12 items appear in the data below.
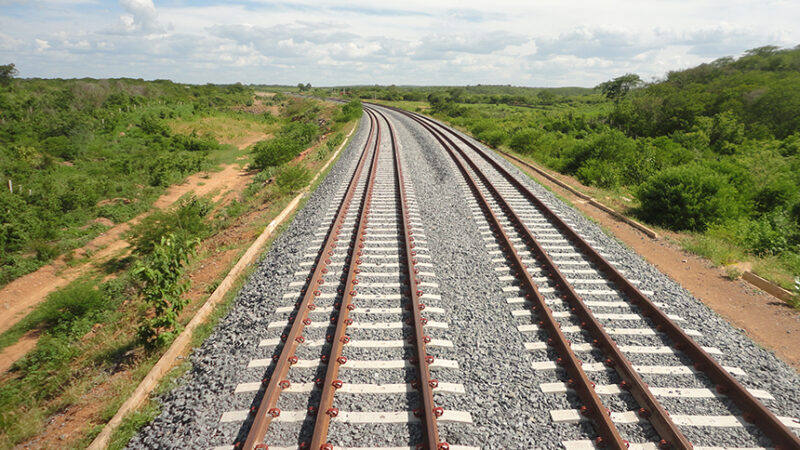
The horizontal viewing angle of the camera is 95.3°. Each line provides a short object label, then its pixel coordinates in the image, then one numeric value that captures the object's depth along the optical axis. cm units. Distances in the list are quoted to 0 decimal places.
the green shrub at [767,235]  912
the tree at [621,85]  4908
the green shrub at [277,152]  2217
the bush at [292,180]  1347
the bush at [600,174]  1525
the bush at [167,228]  1159
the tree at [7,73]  5036
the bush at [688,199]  1027
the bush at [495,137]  2444
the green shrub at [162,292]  541
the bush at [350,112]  3954
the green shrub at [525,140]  2305
